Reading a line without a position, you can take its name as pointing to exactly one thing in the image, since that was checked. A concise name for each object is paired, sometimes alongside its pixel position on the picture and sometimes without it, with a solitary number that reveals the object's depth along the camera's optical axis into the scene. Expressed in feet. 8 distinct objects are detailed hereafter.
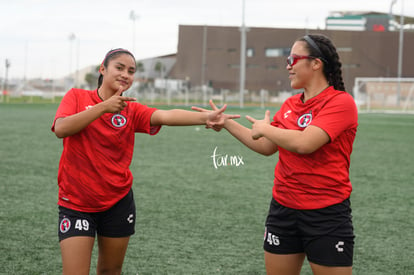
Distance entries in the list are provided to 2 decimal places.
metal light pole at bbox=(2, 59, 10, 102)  170.90
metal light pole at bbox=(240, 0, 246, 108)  139.53
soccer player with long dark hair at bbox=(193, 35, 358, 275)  10.05
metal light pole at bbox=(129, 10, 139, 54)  160.31
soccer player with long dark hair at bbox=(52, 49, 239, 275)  11.12
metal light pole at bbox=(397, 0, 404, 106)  135.95
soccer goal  135.13
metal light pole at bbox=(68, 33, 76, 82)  214.48
